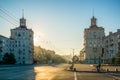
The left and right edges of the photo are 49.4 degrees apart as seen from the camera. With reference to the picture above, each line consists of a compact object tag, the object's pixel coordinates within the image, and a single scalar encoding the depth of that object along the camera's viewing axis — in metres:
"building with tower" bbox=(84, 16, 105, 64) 81.06
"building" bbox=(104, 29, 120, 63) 64.84
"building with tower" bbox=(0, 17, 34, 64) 74.67
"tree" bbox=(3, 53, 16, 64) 58.97
